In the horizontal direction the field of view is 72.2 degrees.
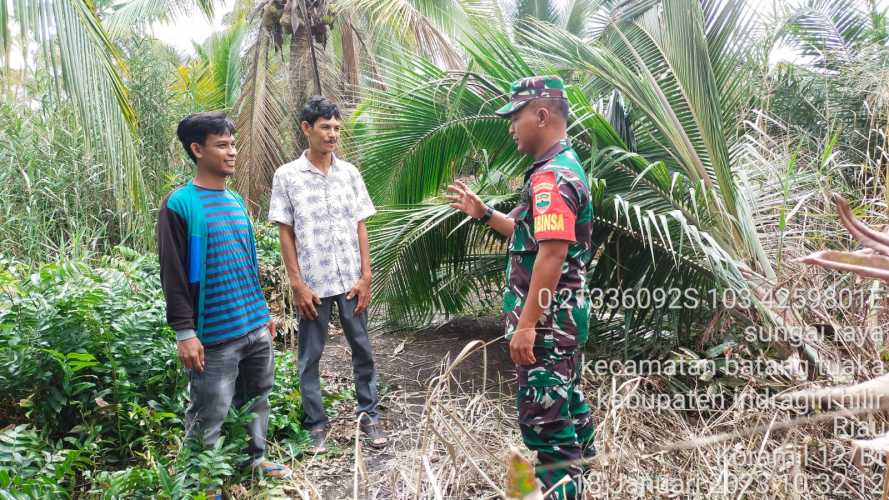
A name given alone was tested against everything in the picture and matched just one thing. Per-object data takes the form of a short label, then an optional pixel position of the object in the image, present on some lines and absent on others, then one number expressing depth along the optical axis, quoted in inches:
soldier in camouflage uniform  85.1
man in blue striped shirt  90.7
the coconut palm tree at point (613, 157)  133.3
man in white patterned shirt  120.4
